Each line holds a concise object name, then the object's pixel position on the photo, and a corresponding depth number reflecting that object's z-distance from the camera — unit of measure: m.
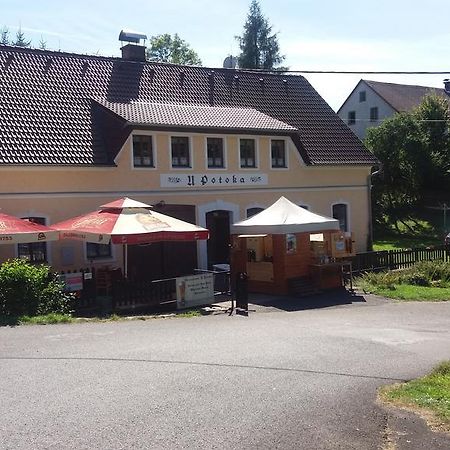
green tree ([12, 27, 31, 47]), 47.88
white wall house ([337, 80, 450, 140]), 53.90
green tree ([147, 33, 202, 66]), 55.19
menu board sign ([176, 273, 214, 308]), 15.89
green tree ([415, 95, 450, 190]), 41.84
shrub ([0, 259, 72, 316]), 13.04
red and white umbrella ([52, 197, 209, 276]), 15.12
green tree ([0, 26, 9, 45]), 47.12
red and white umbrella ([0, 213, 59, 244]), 14.51
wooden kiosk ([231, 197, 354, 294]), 18.55
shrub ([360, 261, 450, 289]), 20.42
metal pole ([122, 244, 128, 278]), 17.58
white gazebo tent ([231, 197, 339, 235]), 18.42
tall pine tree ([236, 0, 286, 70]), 54.50
